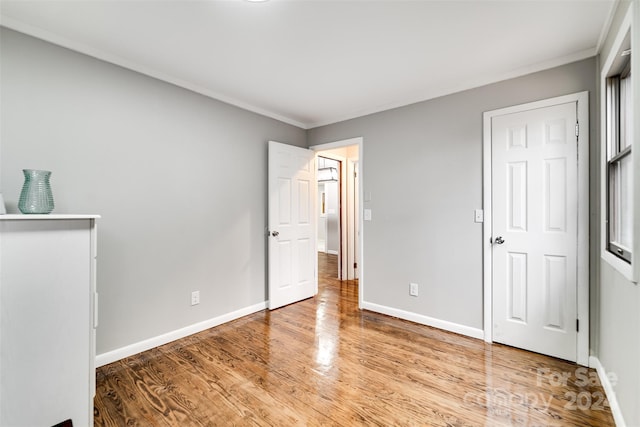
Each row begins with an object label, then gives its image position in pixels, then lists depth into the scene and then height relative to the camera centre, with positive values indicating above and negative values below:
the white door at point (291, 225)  3.40 -0.14
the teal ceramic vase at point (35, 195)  1.62 +0.11
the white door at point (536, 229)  2.19 -0.12
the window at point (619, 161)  1.55 +0.32
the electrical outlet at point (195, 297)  2.70 -0.82
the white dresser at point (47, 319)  1.27 -0.52
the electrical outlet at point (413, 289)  2.98 -0.81
